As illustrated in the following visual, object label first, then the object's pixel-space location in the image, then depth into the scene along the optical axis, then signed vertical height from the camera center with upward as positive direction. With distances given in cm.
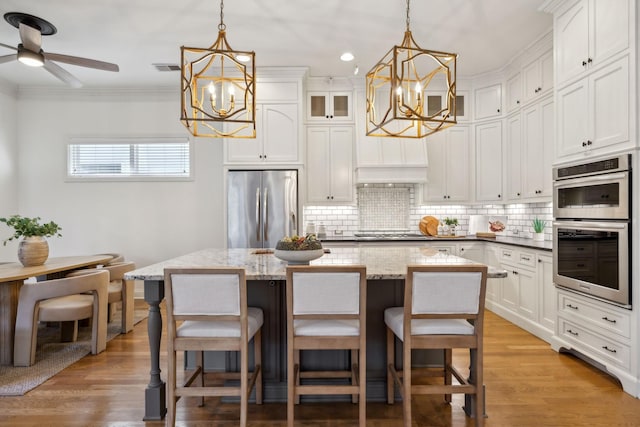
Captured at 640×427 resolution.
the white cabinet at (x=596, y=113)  260 +78
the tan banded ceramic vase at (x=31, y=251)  352 -35
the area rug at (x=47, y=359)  274 -127
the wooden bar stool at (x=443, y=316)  196 -56
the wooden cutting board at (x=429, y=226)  513 -18
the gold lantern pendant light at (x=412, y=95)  212 +115
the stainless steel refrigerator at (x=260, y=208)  454 +8
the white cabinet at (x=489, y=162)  488 +69
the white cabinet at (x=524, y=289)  361 -84
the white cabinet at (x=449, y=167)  518 +65
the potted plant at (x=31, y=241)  351 -25
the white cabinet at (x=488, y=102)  489 +151
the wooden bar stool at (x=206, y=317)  196 -56
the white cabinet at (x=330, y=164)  513 +70
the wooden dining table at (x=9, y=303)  312 -76
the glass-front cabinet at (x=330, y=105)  516 +153
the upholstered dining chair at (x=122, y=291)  393 -83
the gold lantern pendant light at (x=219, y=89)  227 +114
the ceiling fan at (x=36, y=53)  328 +147
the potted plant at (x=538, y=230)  415 -19
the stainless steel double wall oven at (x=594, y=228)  259 -12
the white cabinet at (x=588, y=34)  263 +140
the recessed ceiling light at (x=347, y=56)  437 +190
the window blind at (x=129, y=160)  546 +81
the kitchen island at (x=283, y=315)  250 -70
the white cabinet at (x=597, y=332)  261 -94
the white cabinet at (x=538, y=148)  394 +73
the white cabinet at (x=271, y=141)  471 +94
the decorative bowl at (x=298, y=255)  235 -27
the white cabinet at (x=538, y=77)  391 +153
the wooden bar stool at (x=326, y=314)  194 -54
